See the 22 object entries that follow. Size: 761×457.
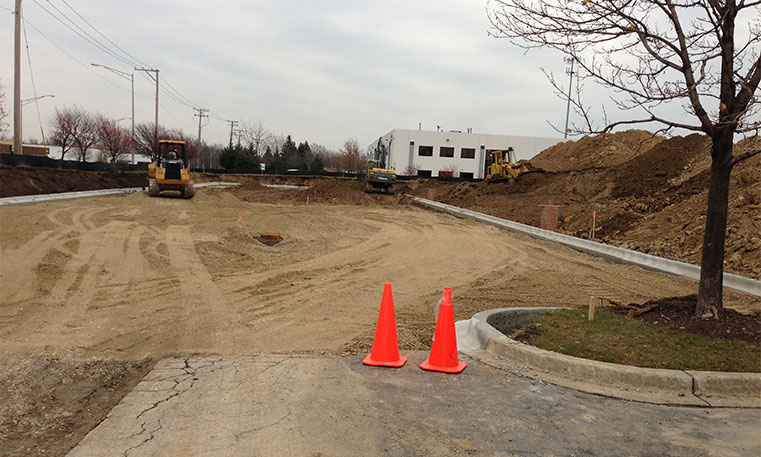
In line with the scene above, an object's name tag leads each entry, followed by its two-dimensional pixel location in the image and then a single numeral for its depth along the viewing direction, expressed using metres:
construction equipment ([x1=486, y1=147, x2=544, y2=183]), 35.47
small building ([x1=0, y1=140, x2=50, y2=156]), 63.59
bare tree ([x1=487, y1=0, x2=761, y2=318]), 6.04
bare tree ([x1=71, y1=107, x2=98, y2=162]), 56.59
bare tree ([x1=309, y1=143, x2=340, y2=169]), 122.57
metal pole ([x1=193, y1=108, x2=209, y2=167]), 79.44
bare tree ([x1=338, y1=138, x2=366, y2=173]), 97.88
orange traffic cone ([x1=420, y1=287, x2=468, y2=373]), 5.36
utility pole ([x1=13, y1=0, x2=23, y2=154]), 24.44
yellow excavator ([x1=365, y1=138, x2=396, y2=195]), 38.09
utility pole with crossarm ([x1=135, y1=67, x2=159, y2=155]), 49.29
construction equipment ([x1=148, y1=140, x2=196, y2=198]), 26.84
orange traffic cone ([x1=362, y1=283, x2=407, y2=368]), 5.50
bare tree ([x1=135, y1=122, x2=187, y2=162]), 64.06
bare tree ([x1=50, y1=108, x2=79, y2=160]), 54.38
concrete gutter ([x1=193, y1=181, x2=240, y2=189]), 45.61
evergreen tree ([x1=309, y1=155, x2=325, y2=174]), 78.84
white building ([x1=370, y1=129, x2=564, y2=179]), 77.12
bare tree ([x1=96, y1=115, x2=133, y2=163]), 58.62
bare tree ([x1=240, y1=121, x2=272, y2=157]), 96.53
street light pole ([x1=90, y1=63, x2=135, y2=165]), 55.34
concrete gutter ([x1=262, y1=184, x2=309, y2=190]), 46.84
